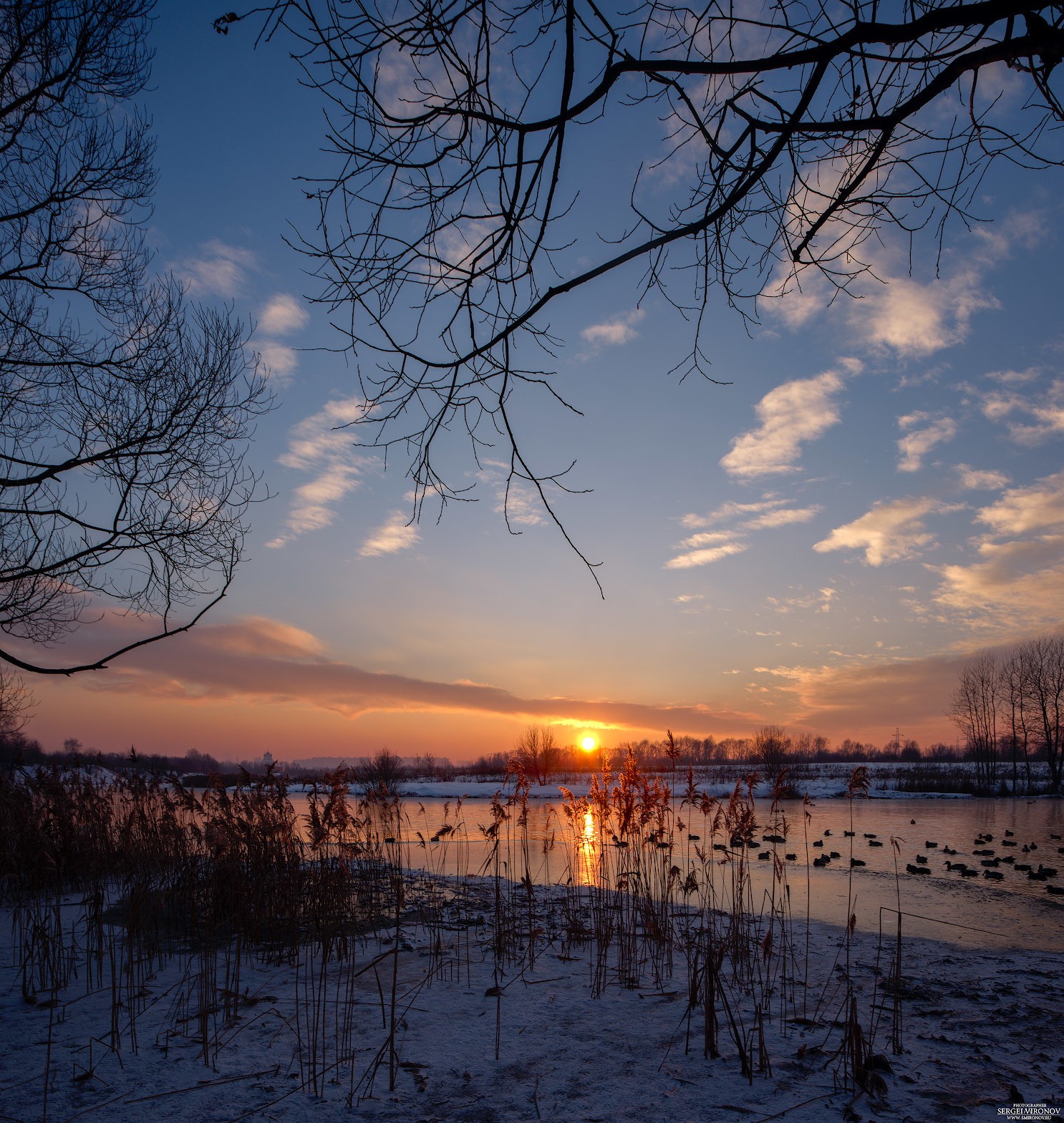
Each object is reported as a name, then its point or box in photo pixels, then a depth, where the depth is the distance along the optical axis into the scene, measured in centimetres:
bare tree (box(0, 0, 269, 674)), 441
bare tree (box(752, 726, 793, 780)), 4035
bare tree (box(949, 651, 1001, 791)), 4336
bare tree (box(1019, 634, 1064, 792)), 4247
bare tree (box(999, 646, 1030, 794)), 4625
